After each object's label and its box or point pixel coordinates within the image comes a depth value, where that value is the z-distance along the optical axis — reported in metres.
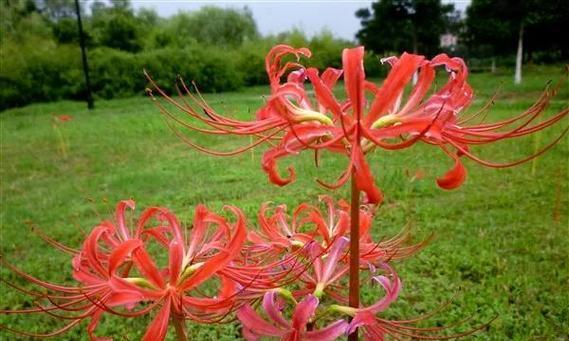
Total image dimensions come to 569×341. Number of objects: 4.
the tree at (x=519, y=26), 17.75
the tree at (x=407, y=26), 21.52
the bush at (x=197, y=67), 22.91
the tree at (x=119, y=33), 27.17
